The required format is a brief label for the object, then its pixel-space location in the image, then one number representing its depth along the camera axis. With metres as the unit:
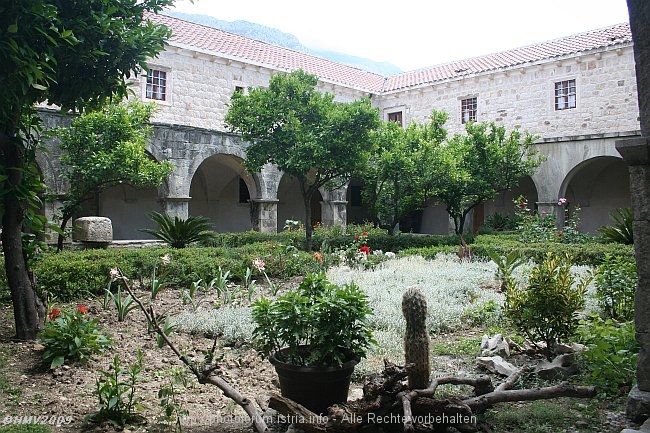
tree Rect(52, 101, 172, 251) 9.40
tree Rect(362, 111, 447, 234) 12.24
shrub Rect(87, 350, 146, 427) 2.95
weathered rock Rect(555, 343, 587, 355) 3.96
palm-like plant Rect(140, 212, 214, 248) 10.45
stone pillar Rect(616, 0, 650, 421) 2.84
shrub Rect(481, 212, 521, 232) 15.95
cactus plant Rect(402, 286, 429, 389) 3.03
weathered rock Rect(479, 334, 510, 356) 4.22
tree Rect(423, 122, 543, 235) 12.38
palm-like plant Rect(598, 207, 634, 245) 9.94
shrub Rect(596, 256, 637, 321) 5.06
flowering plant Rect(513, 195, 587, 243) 11.29
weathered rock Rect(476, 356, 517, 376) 3.75
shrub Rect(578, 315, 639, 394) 3.32
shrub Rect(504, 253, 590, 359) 4.01
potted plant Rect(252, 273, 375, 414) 3.04
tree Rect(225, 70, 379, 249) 10.67
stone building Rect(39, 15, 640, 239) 14.52
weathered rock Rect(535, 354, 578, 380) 3.65
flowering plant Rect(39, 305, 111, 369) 3.91
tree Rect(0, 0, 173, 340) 3.97
